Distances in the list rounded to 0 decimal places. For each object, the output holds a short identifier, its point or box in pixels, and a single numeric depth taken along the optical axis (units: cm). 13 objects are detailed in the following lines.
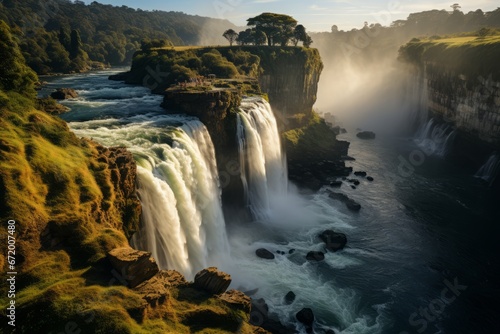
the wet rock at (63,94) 4400
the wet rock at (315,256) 3469
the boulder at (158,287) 1398
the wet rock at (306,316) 2597
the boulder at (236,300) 1583
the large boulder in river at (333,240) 3700
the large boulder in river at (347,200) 4662
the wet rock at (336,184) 5469
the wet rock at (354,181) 5520
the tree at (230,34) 8758
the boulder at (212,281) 1647
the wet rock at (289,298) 2832
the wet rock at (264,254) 3429
